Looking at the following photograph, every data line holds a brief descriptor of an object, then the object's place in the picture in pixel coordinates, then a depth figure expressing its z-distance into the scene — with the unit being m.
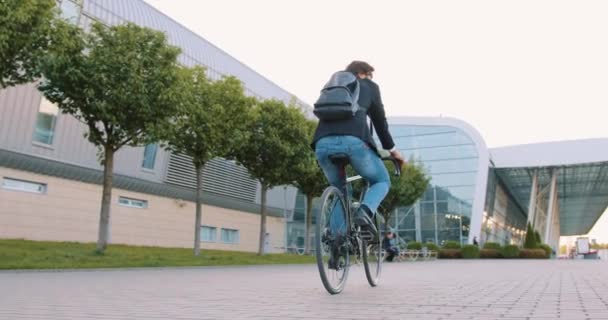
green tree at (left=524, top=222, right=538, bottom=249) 37.06
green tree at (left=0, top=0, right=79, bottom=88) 10.81
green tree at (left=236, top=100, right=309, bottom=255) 22.88
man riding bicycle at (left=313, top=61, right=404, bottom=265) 4.94
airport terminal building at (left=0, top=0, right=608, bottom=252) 21.97
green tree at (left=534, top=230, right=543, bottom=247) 38.22
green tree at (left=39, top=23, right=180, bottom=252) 14.45
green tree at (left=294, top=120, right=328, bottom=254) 23.48
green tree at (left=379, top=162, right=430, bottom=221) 29.59
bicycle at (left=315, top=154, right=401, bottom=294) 4.76
